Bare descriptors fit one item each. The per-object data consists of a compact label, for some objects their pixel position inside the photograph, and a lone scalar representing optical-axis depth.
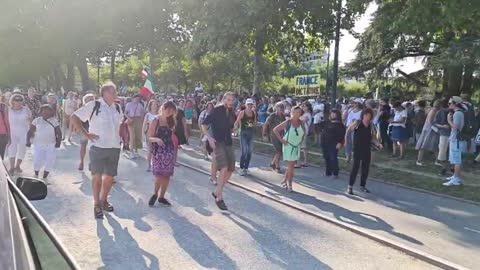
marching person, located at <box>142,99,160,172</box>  11.37
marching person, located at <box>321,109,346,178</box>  11.55
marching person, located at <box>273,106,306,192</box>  9.44
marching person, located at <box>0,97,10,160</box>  9.19
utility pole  16.75
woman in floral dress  7.52
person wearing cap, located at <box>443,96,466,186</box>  10.47
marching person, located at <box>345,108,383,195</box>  9.44
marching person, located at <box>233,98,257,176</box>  11.19
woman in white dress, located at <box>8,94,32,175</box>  9.62
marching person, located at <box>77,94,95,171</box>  10.56
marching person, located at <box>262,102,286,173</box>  12.01
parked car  1.51
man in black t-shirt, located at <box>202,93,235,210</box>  7.81
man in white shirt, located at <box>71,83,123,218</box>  6.78
